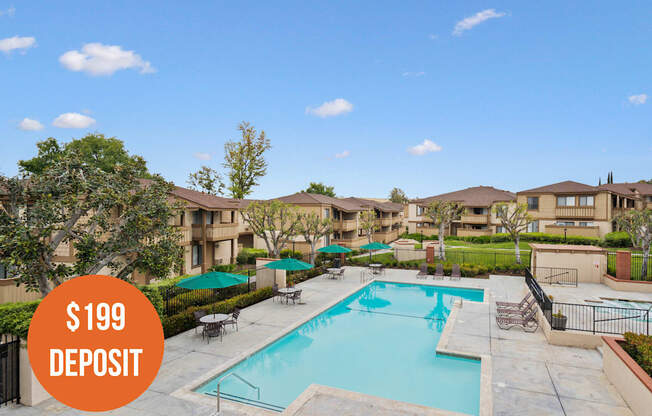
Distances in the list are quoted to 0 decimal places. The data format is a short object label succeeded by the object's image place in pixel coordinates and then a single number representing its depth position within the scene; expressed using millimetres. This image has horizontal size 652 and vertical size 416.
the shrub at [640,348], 10148
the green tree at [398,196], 120938
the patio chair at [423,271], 29703
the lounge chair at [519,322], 16438
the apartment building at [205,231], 28594
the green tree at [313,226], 30934
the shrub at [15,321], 9700
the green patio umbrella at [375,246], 31391
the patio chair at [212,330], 15125
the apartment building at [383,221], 54875
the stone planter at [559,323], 14465
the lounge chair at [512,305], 18147
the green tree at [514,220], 30875
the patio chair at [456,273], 28953
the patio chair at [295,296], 21189
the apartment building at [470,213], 52438
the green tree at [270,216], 28186
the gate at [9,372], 9414
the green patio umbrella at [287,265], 21594
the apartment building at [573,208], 45094
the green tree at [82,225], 9312
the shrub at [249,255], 34969
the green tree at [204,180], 58875
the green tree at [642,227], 24344
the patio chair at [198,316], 15812
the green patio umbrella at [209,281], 15527
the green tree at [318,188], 88312
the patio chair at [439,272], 29266
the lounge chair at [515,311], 17144
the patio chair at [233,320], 15606
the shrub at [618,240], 38750
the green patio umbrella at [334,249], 29531
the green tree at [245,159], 54250
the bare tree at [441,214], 34397
